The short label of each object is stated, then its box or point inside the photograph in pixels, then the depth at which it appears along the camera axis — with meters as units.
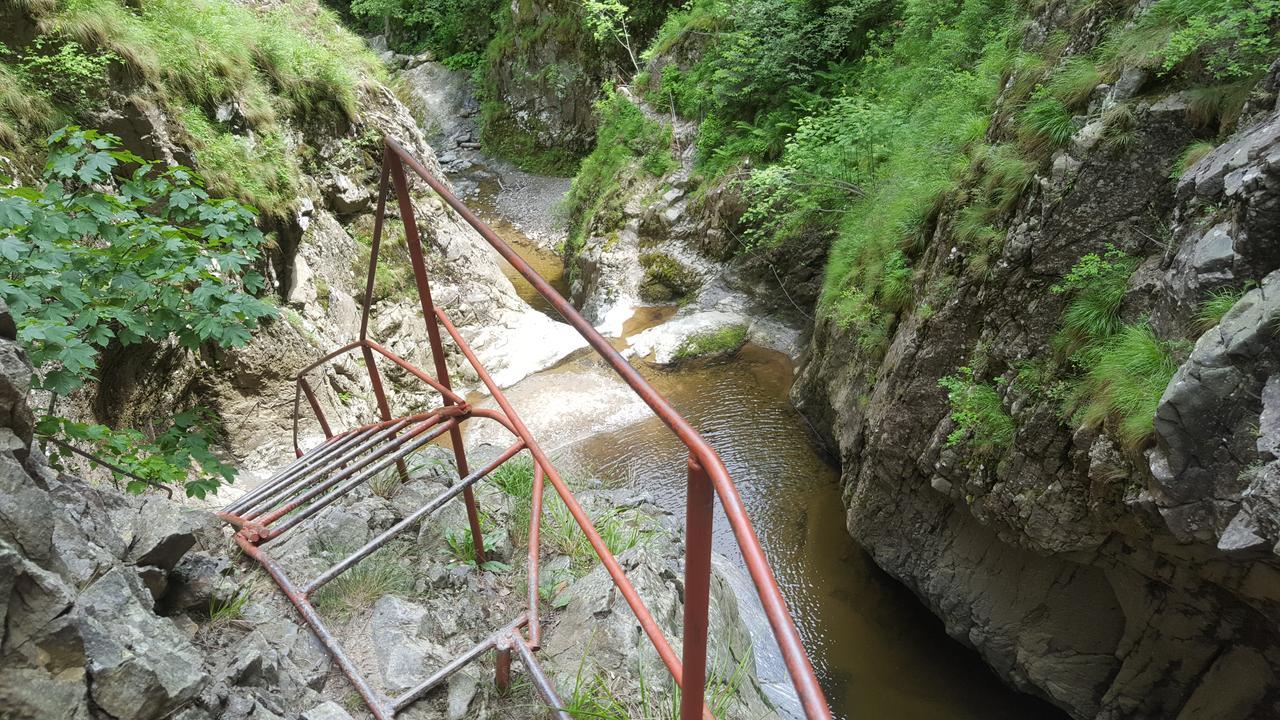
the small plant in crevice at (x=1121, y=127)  3.82
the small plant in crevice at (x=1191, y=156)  3.53
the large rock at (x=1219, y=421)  2.83
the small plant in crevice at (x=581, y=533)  3.38
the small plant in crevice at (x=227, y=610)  2.30
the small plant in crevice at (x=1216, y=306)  3.04
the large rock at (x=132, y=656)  1.53
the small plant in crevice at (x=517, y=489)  3.41
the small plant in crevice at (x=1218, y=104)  3.45
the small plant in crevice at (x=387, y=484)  3.74
